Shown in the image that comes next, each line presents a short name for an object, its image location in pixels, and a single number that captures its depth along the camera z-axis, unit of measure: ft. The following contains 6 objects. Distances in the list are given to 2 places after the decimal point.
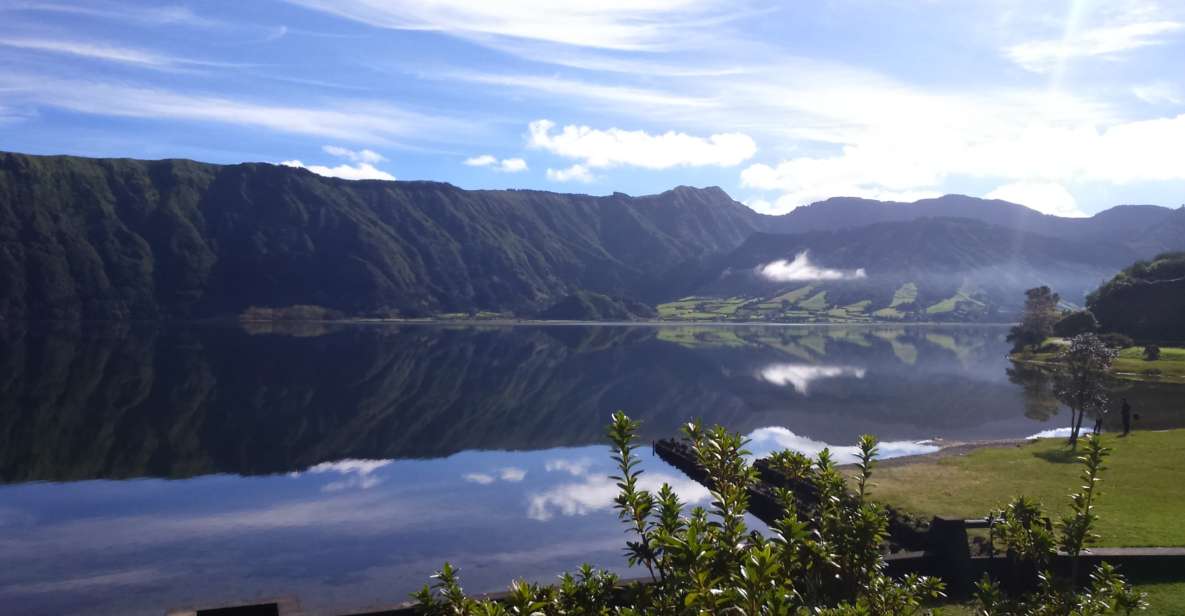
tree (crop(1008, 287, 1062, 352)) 546.67
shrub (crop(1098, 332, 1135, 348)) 474.08
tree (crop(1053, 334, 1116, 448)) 180.34
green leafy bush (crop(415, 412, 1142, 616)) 26.43
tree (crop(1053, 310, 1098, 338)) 523.33
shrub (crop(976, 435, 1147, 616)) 33.12
